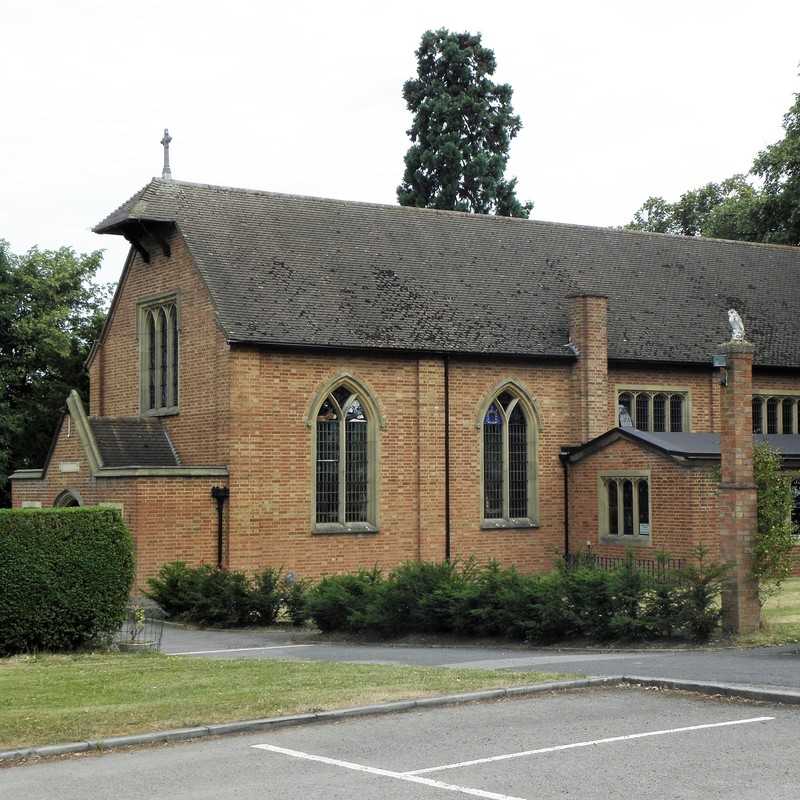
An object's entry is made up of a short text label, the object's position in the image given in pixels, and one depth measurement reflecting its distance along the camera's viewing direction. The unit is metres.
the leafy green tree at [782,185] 49.34
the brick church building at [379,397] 30.73
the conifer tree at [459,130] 55.28
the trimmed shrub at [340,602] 23.19
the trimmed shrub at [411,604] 22.42
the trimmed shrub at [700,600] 20.14
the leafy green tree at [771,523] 20.61
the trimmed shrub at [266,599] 25.61
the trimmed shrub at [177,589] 26.02
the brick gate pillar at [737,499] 20.56
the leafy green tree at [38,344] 46.84
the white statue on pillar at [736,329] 21.44
